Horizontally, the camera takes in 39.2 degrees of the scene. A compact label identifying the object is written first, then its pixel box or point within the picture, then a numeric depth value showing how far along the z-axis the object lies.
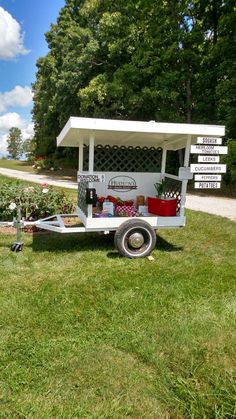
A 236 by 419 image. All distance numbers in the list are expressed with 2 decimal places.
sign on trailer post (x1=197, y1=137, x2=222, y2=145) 5.25
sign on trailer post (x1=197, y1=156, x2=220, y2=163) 5.21
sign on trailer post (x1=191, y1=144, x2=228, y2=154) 5.21
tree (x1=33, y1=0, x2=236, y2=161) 14.77
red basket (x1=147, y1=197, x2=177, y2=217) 5.98
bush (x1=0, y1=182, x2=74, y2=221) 7.49
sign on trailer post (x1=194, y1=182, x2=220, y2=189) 5.21
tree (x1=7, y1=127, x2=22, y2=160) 93.50
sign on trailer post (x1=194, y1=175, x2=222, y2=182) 5.22
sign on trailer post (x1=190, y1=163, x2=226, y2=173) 5.21
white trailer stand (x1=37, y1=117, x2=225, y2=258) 5.26
